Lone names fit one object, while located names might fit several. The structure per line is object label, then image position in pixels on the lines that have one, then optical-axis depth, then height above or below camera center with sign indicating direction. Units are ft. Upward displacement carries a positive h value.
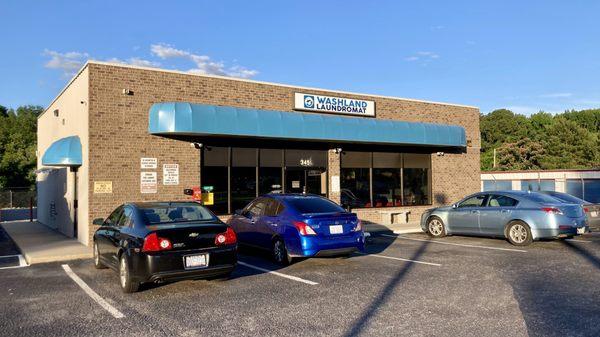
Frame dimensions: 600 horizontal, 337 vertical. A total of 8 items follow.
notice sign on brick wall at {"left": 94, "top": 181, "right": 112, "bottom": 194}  43.55 -0.47
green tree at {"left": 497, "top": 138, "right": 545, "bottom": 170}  217.36 +9.94
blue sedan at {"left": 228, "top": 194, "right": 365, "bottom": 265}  30.94 -3.12
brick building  44.78 +3.71
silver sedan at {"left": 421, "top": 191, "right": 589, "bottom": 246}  39.50 -3.37
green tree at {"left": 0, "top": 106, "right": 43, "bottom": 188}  157.79 +10.48
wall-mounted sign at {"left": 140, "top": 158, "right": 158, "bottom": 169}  46.01 +1.67
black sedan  24.12 -3.20
